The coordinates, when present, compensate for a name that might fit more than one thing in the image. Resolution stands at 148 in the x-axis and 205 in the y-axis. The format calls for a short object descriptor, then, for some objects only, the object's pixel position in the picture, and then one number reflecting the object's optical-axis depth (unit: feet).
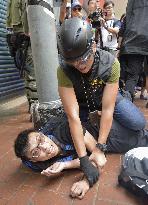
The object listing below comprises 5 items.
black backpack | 3.58
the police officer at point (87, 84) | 3.88
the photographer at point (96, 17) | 8.81
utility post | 5.52
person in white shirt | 9.08
